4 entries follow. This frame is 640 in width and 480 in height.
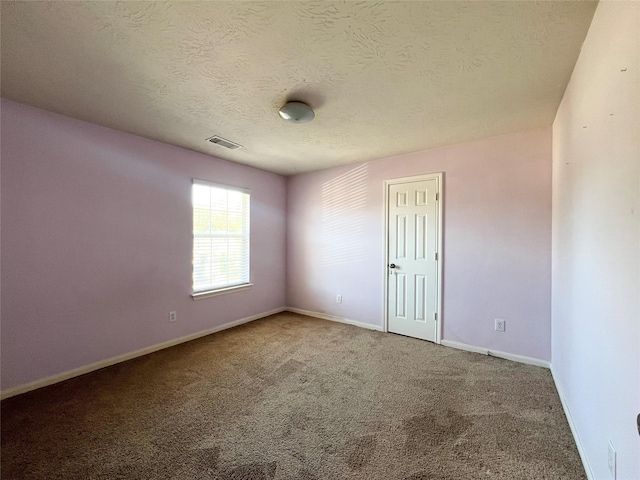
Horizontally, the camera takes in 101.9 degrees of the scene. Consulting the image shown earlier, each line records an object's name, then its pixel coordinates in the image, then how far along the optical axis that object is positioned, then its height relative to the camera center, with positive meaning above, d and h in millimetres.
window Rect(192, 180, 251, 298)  3463 +11
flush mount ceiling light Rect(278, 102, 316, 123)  2102 +1053
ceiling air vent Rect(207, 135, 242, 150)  2945 +1141
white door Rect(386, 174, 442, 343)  3246 -220
